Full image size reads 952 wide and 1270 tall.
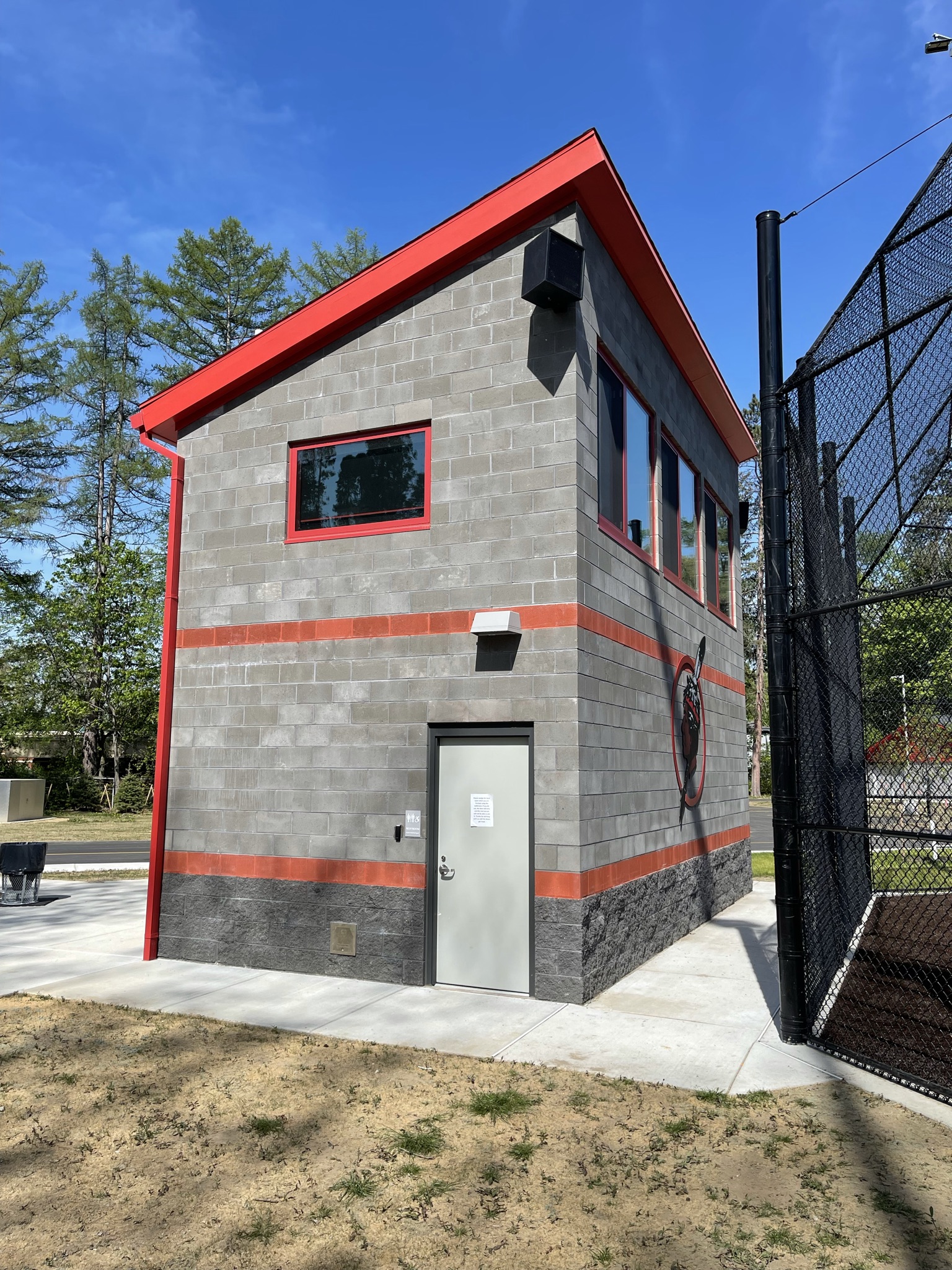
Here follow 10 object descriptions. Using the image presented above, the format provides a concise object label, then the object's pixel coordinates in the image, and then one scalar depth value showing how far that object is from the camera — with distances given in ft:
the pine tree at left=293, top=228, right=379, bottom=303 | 137.80
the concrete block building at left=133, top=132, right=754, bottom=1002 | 28.55
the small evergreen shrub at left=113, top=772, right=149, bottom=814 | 112.06
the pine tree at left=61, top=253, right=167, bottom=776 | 135.23
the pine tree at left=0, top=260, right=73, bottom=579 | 126.82
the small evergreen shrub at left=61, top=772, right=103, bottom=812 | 119.14
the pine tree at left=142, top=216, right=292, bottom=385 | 130.82
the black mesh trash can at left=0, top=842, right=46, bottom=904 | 46.73
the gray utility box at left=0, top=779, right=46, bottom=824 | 99.40
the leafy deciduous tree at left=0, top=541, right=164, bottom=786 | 117.80
